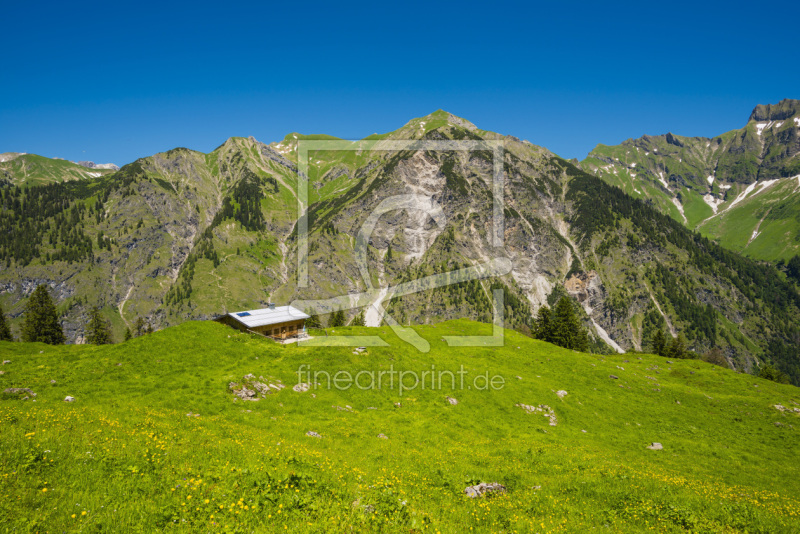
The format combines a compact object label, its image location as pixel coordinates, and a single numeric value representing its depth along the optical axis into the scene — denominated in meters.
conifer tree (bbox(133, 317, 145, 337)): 123.75
